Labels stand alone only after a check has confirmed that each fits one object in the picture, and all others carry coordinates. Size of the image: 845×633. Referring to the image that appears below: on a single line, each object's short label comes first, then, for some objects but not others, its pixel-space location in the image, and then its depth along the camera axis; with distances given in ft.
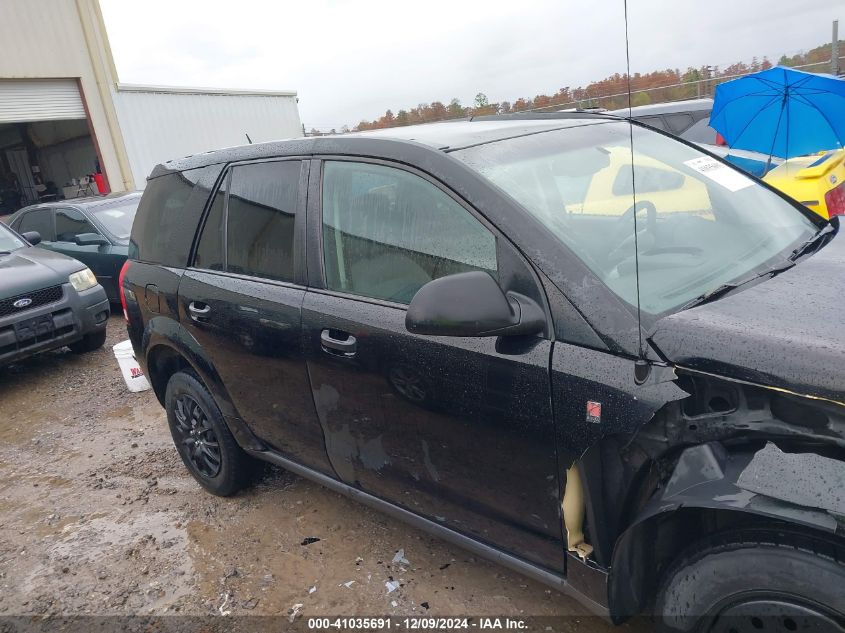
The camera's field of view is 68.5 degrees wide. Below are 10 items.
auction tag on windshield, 8.16
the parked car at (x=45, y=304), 18.15
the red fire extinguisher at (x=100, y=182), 58.10
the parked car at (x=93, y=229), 24.86
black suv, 4.93
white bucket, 17.37
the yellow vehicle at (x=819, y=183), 15.25
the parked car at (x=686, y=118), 26.58
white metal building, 50.90
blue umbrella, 19.15
